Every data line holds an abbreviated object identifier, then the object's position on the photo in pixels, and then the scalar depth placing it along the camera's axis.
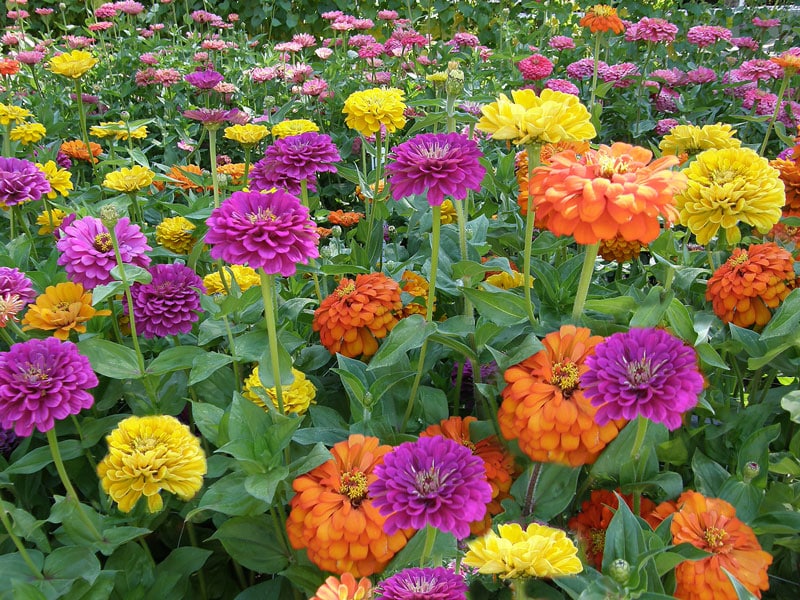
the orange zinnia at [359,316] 1.27
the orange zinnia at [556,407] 0.95
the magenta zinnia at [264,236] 0.94
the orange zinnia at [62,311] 1.26
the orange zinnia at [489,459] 1.08
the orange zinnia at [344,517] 0.92
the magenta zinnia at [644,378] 0.81
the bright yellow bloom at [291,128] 1.81
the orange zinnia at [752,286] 1.18
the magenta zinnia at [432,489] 0.75
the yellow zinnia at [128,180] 1.63
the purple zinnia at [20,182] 1.54
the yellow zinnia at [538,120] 1.03
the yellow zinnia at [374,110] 1.57
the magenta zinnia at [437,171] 1.02
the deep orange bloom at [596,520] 1.06
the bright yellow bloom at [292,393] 1.19
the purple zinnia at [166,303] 1.30
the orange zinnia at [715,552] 0.91
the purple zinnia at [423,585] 0.69
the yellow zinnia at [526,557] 0.73
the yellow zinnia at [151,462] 0.97
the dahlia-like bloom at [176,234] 1.70
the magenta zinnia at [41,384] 0.93
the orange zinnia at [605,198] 0.88
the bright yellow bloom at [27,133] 2.10
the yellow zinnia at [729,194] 1.16
